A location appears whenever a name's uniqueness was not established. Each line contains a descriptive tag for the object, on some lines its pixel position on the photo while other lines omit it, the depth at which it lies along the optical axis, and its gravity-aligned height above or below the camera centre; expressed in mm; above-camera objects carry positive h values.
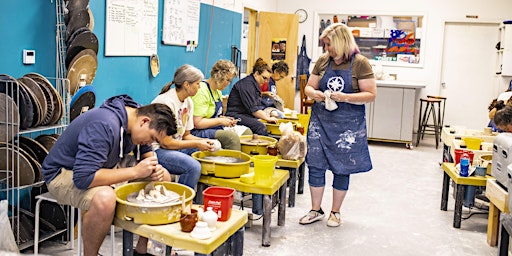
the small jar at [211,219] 2417 -695
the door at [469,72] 9234 +45
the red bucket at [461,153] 4454 -657
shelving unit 2971 -571
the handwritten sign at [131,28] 4198 +261
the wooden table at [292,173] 4242 -936
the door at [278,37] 8609 +467
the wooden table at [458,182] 4145 -832
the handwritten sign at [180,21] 5230 +408
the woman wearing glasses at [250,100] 5102 -336
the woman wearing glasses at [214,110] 4184 -379
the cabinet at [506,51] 8312 +391
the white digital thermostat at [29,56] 3311 -13
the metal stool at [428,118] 8669 -780
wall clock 9805 +939
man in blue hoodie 2445 -476
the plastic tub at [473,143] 5020 -629
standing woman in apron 3922 -327
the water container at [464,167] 4180 -714
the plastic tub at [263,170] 3535 -688
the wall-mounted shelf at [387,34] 9359 +632
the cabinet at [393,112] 8289 -633
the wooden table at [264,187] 3418 -783
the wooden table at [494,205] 3534 -854
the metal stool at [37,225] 2769 -893
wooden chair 8289 -515
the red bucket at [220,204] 2535 -658
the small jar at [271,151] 4195 -659
